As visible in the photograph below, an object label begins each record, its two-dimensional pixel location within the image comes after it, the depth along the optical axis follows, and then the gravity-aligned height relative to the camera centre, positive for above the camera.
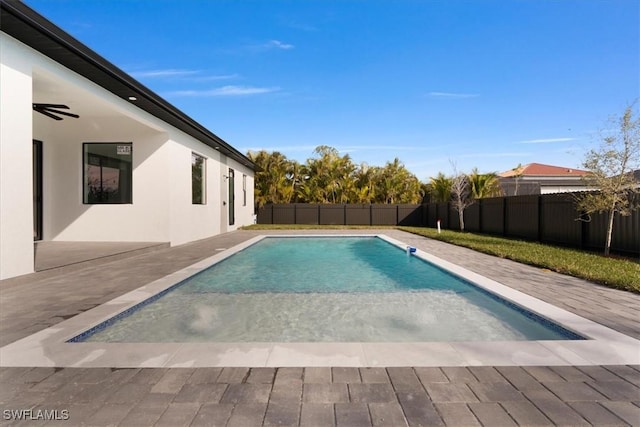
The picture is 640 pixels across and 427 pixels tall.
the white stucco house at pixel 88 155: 4.93 +1.39
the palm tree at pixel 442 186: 20.73 +1.31
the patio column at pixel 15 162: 4.81 +0.65
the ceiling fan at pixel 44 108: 6.95 +2.12
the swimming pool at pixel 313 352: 2.54 -1.23
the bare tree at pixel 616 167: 7.58 +0.96
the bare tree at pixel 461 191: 16.22 +0.79
